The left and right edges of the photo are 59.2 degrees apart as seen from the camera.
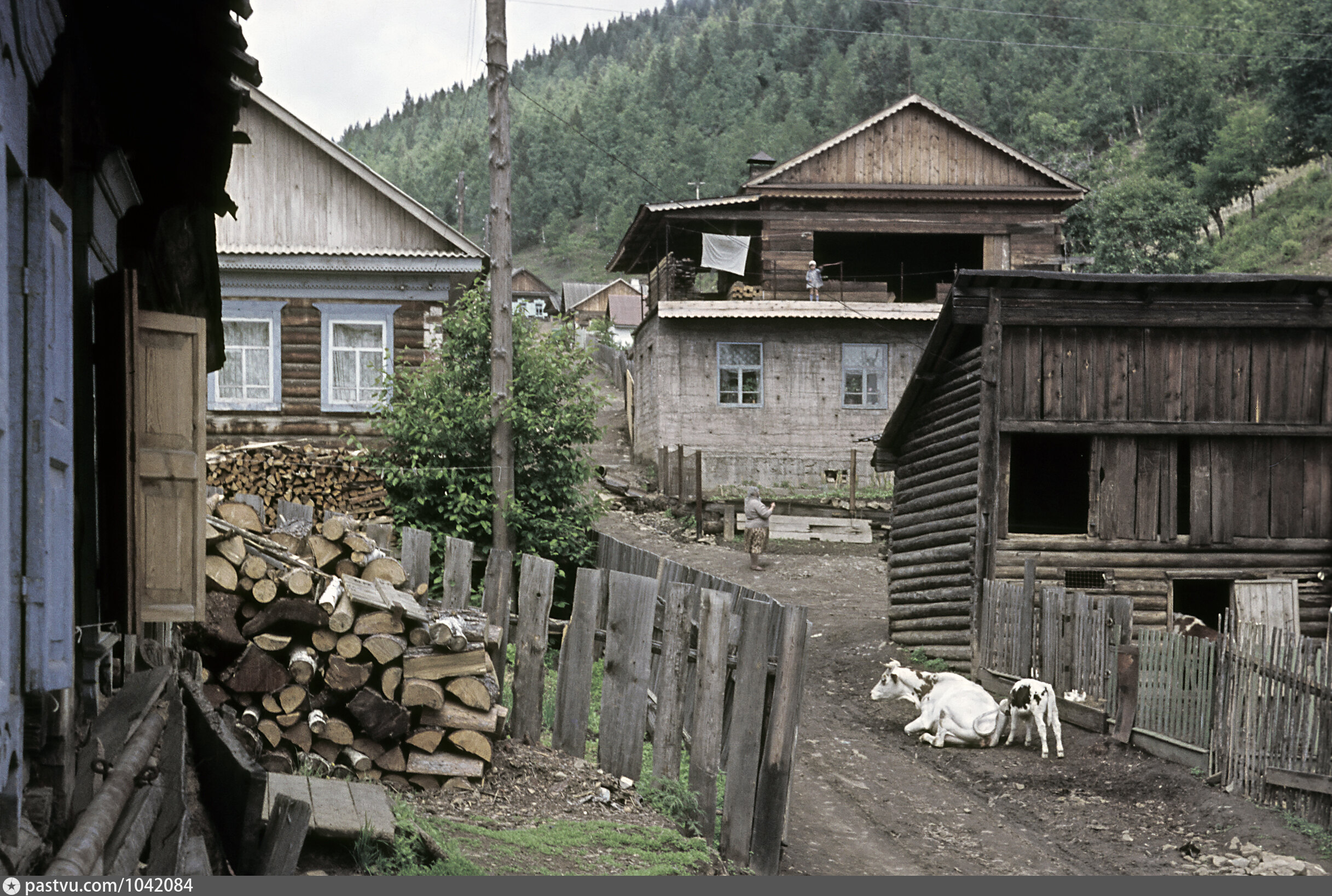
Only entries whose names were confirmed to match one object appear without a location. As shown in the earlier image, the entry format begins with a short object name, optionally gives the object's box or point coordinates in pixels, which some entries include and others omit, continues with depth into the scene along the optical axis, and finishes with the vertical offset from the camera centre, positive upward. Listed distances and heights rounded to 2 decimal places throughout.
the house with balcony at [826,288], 31.23 +3.44
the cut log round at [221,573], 7.74 -1.09
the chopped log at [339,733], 7.90 -2.18
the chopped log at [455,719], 8.11 -2.13
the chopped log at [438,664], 8.12 -1.77
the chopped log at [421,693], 8.05 -1.95
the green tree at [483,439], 16.62 -0.41
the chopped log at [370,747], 7.96 -2.29
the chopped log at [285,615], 7.88 -1.39
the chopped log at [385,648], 7.98 -1.62
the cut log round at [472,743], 8.11 -2.30
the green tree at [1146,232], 45.50 +7.35
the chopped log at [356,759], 7.84 -2.35
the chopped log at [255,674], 7.76 -1.76
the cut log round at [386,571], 9.14 -1.27
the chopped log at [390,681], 8.04 -1.86
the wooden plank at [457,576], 10.43 -1.48
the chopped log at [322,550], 8.91 -1.08
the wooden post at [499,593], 9.95 -1.54
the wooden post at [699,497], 26.70 -1.90
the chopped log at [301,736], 7.79 -2.18
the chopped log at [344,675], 7.94 -1.80
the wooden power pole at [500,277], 15.78 +1.84
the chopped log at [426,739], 8.03 -2.25
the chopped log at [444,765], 8.02 -2.44
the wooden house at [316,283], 20.19 +2.22
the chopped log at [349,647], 7.96 -1.61
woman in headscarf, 23.97 -2.28
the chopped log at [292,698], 7.78 -1.92
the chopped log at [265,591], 7.92 -1.24
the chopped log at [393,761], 7.97 -2.39
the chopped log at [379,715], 7.91 -2.06
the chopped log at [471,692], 8.21 -1.98
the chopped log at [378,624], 8.03 -1.47
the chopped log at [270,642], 7.84 -1.56
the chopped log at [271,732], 7.75 -2.14
